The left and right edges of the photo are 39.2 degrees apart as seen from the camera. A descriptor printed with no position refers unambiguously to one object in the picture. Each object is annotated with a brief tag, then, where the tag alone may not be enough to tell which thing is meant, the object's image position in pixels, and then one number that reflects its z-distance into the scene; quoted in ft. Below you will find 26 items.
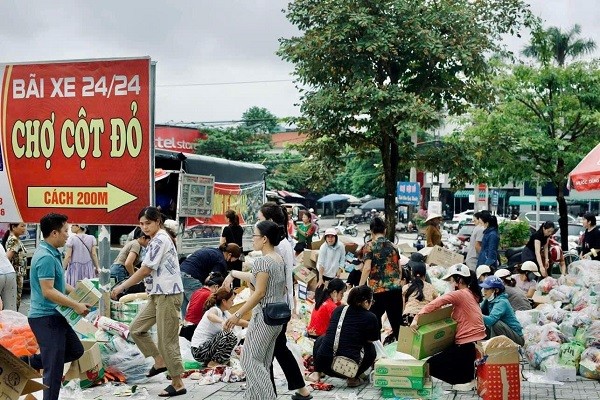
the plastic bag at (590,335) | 30.55
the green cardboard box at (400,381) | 26.14
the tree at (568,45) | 108.49
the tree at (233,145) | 179.93
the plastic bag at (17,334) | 26.05
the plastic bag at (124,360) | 28.66
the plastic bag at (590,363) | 29.43
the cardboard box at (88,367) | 26.86
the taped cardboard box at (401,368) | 26.08
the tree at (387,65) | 54.34
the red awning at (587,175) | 27.96
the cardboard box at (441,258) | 50.47
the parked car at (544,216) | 130.27
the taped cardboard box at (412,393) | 26.27
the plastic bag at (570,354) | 30.12
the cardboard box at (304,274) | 46.09
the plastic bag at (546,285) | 42.19
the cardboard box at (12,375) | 17.28
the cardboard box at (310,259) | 52.42
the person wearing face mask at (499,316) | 29.17
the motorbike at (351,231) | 149.70
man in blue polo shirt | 22.17
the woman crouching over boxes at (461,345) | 26.25
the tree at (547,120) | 71.87
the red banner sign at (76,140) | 30.19
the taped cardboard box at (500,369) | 24.80
